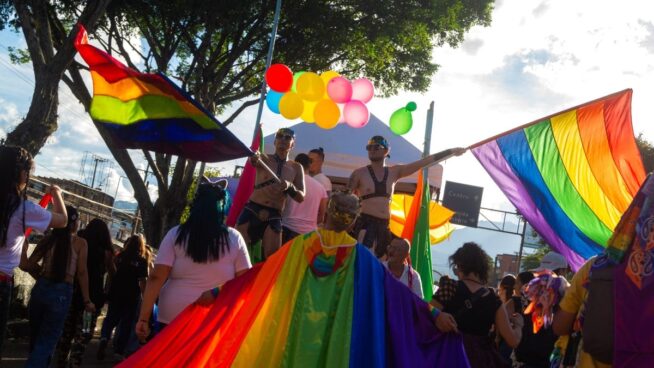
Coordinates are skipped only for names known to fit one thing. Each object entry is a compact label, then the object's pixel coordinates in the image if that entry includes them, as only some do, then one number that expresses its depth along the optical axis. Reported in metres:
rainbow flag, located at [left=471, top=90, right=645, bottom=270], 5.35
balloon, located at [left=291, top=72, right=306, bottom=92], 8.93
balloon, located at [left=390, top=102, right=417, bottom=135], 9.29
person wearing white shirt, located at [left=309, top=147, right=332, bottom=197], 8.77
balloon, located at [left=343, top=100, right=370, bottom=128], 9.16
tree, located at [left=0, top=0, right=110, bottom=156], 10.16
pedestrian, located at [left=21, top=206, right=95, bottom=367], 5.81
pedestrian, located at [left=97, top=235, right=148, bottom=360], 8.48
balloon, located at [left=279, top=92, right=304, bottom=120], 8.91
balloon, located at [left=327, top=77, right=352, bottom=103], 8.89
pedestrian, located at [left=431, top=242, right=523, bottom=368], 4.66
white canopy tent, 12.86
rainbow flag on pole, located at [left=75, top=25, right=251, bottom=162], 5.67
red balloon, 8.76
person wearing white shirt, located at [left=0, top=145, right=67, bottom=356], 4.45
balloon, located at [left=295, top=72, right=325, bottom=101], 8.83
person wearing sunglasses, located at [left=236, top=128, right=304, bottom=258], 6.99
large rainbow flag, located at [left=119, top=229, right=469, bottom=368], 4.05
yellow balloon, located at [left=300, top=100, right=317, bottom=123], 8.98
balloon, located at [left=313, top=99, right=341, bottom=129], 8.95
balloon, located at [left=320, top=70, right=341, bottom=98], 8.95
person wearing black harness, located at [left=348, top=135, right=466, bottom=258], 7.12
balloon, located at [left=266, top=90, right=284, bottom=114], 9.30
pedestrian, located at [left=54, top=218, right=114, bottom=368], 6.96
